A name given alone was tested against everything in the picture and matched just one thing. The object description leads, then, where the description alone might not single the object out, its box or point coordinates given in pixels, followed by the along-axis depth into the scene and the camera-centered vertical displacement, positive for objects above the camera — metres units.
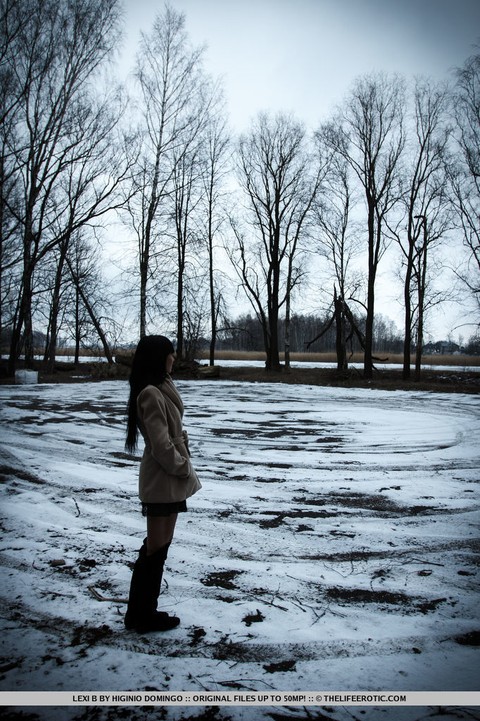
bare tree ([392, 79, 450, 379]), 20.72 +7.57
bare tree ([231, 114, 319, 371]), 25.33 +10.28
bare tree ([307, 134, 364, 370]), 24.17 +7.65
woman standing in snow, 2.19 -0.63
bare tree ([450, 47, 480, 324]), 14.69 +8.41
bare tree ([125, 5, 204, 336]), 17.98 +9.50
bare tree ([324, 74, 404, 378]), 20.89 +10.04
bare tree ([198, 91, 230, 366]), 25.56 +8.15
